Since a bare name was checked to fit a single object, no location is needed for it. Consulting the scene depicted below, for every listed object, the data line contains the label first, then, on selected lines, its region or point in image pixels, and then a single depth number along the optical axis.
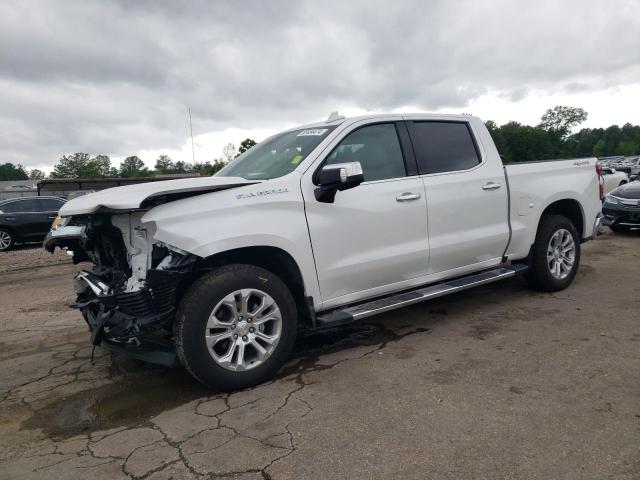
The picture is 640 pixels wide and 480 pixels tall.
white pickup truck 3.21
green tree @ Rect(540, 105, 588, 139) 110.31
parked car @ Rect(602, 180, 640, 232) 9.57
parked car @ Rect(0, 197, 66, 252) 13.34
